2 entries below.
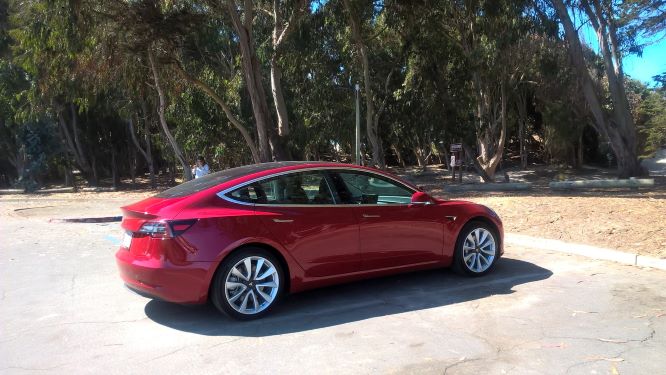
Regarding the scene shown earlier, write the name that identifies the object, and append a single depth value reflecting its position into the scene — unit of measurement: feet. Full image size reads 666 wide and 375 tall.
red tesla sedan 17.08
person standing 59.23
